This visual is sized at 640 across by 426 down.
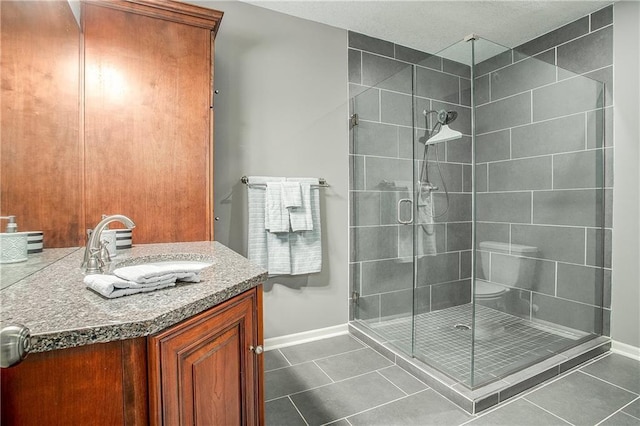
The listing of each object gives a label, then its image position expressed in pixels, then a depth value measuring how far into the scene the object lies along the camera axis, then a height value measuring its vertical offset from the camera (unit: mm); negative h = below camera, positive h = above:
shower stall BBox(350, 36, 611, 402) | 2062 +9
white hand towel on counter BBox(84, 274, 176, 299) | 749 -192
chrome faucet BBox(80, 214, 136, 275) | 1013 -147
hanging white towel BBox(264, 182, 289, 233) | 2203 -21
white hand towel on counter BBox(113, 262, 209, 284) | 819 -178
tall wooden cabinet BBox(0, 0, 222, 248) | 1242 +418
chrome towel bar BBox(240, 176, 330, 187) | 2474 +203
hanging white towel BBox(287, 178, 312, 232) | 2252 -35
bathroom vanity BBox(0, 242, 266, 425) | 580 -311
